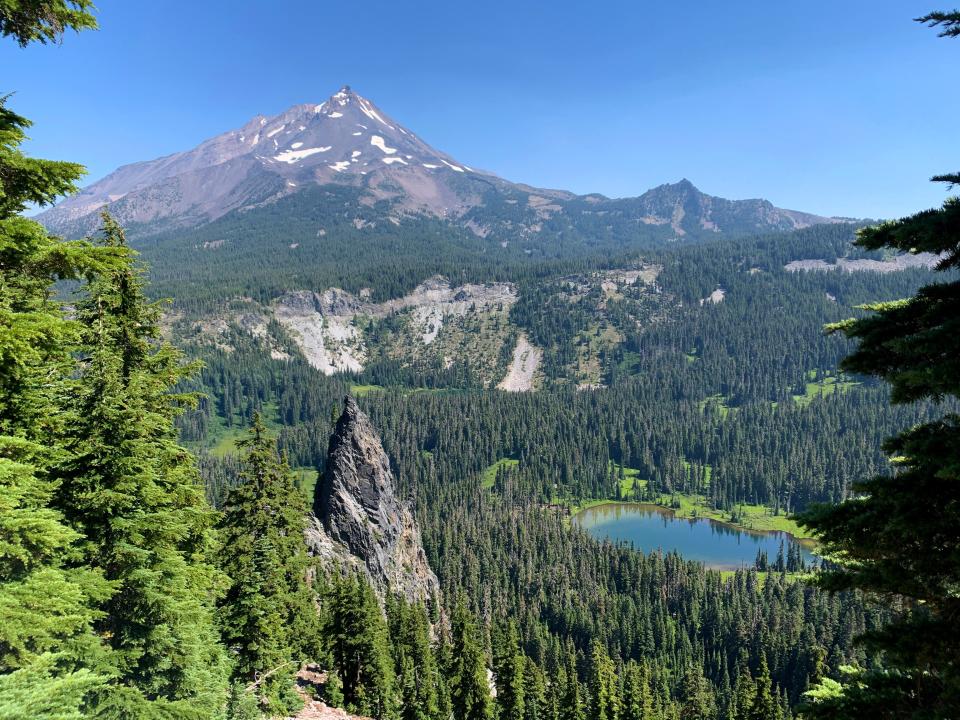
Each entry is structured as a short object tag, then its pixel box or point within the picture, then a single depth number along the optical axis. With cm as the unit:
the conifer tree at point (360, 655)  5847
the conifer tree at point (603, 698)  6569
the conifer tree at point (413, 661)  6347
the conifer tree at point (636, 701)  6650
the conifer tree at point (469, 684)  6081
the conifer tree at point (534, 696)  7223
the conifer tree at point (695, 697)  9388
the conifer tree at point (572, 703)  6656
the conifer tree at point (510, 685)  6525
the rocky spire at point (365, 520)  10225
